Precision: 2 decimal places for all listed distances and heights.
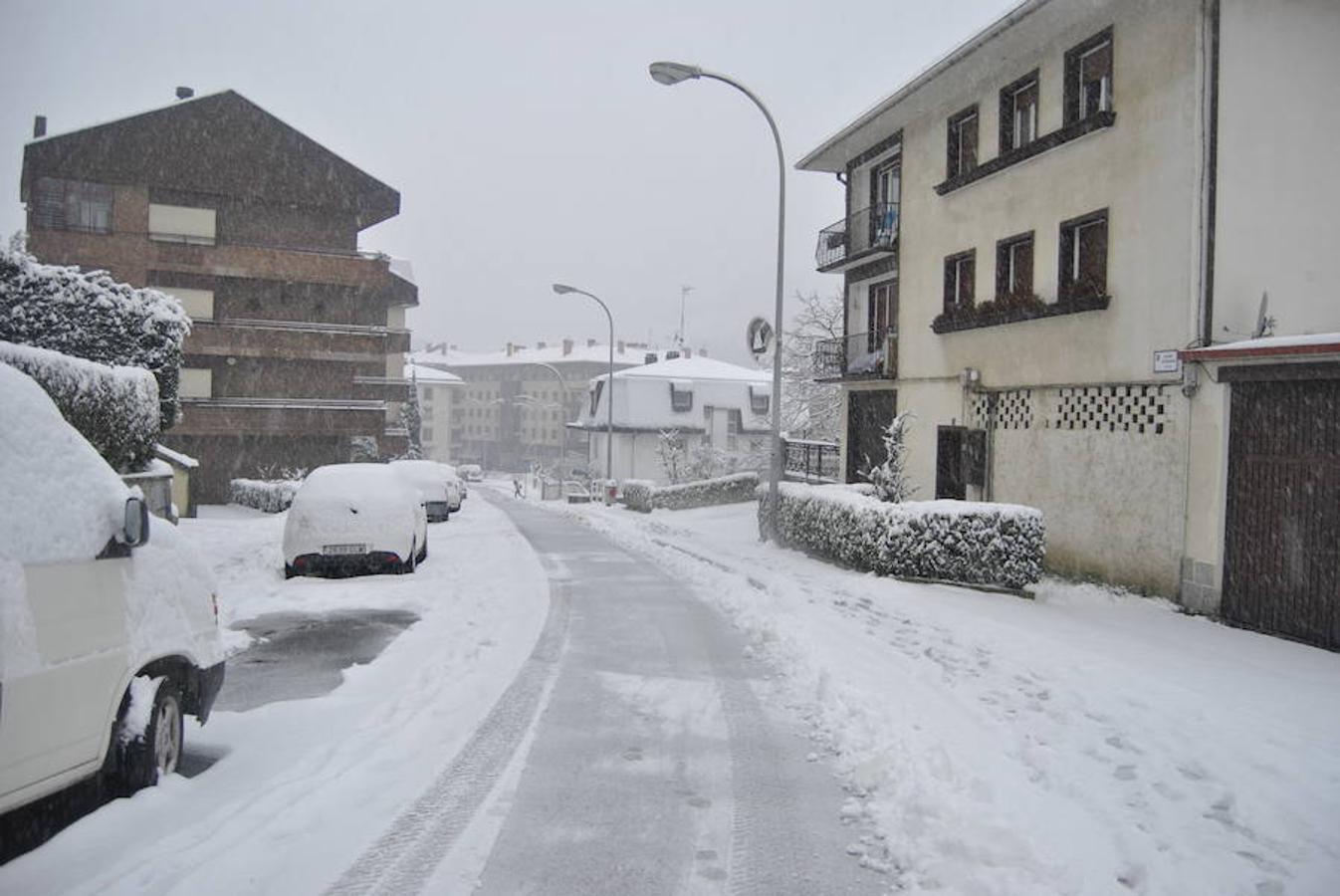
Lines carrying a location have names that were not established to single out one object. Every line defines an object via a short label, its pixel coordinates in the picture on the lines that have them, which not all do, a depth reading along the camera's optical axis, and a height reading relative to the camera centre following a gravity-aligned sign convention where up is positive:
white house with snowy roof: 55.53 +1.69
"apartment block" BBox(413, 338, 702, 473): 109.44 +4.52
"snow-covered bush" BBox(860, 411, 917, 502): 14.53 -0.45
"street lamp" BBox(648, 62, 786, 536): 15.16 +4.70
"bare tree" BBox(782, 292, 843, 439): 39.62 +3.15
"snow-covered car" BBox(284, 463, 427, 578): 11.04 -1.14
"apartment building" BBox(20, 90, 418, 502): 32.38 +6.33
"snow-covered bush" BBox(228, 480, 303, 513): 26.82 -1.99
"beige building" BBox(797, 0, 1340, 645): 9.98 +2.28
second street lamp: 31.50 +5.06
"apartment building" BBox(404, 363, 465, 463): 102.06 +2.79
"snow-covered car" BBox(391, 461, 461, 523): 22.92 -1.34
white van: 3.31 -0.82
